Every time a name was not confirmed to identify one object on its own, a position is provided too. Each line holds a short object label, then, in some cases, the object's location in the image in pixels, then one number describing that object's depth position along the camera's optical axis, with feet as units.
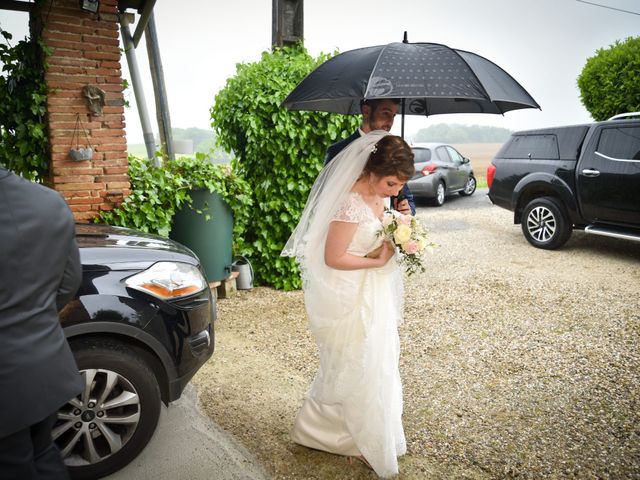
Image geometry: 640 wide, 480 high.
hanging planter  16.06
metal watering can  20.53
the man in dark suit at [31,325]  5.30
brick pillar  15.87
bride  8.89
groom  11.50
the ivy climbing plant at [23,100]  15.71
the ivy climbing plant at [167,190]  16.85
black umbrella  9.23
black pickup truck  23.86
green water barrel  18.17
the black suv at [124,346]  8.45
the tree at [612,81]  40.47
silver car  44.39
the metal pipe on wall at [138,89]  25.90
